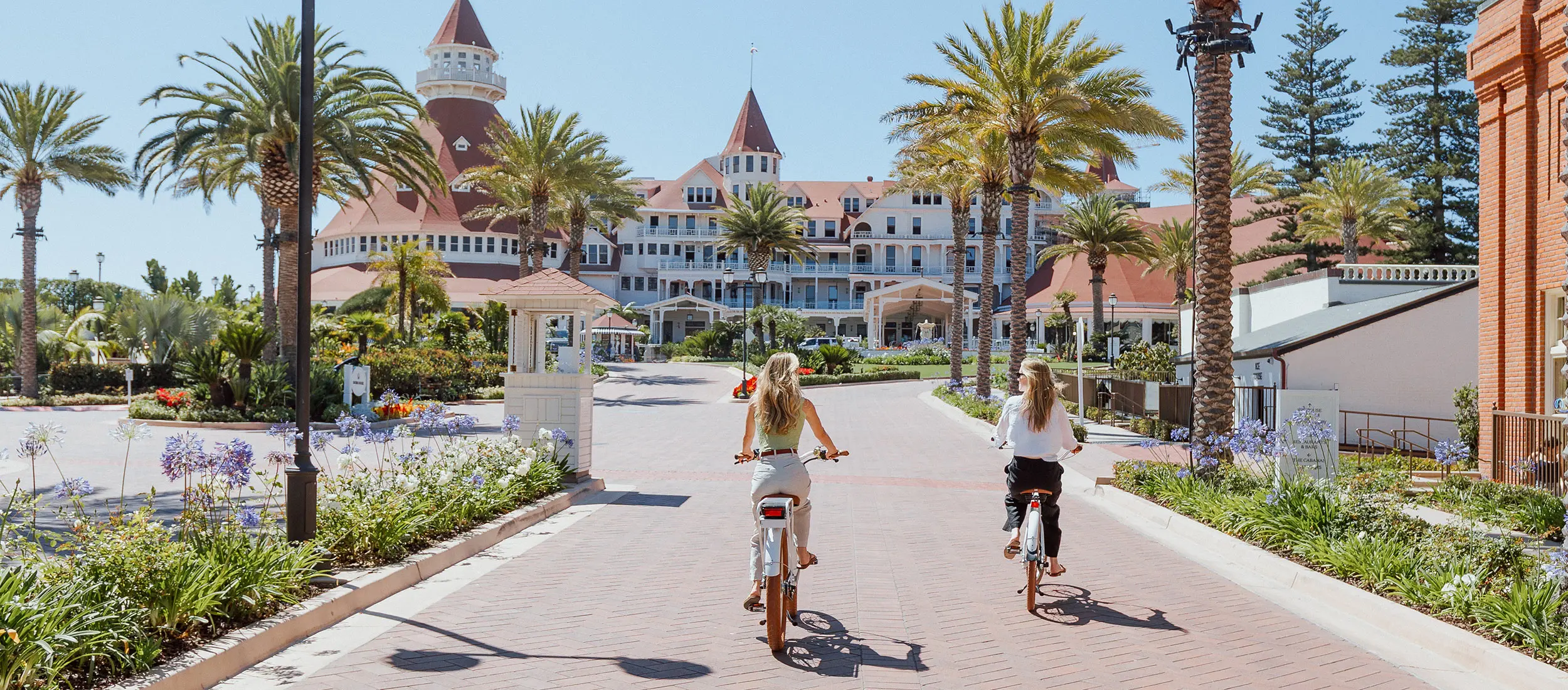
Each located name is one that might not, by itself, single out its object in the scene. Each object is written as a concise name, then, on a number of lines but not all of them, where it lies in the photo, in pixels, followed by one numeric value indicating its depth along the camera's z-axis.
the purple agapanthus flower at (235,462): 7.02
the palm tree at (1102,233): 53.72
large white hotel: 72.88
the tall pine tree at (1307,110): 53.78
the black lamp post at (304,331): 7.71
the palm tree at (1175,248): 52.50
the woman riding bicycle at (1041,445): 7.80
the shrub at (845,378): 43.31
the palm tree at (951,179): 33.16
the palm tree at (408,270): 45.66
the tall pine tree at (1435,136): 47.09
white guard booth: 13.38
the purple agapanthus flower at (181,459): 6.86
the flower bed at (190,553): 5.11
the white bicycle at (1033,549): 7.34
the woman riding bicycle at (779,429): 6.57
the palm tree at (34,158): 33.22
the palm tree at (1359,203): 44.69
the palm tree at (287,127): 25.58
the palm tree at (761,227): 62.31
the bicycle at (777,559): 6.14
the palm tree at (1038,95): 26.22
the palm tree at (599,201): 44.41
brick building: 14.75
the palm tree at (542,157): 40.72
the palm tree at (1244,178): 50.47
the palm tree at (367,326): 37.41
